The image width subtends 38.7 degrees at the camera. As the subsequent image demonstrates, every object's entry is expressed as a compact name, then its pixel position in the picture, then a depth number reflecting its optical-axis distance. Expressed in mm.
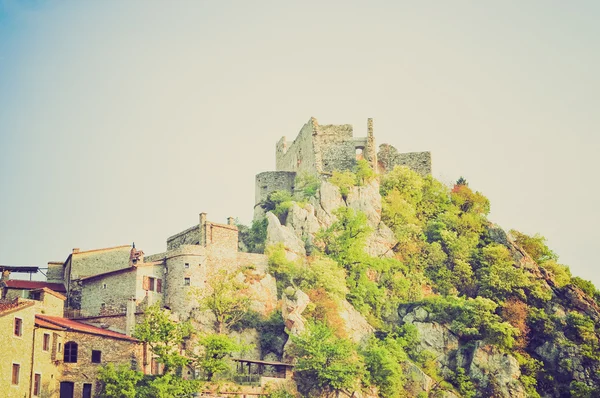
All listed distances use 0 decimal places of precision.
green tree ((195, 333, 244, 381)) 60906
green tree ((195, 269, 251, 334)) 67062
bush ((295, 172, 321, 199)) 86125
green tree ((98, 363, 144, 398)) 58000
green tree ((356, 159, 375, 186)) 87688
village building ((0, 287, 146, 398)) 54438
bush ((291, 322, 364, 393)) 64062
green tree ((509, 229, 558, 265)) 85438
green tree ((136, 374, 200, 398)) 57969
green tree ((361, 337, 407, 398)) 66562
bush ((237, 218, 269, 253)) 79875
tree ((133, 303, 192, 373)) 60125
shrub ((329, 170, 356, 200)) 85000
